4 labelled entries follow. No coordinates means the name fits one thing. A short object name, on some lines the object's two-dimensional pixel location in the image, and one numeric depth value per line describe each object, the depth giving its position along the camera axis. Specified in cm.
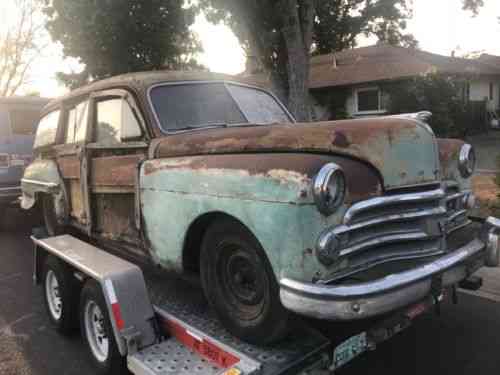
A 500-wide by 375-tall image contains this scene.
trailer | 260
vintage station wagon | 236
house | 2016
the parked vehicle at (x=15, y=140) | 820
